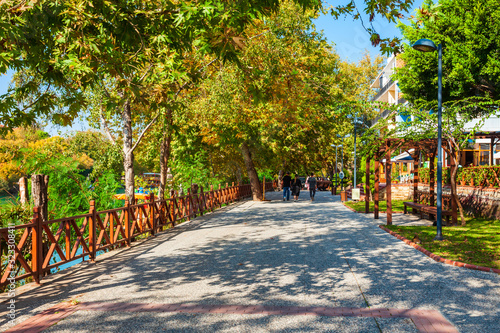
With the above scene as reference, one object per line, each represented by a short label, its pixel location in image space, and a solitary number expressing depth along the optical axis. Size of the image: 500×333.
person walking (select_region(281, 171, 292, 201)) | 29.11
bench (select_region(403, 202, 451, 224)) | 14.05
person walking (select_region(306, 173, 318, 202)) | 28.48
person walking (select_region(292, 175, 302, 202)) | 29.44
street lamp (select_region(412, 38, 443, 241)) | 10.42
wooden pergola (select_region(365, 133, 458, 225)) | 14.44
